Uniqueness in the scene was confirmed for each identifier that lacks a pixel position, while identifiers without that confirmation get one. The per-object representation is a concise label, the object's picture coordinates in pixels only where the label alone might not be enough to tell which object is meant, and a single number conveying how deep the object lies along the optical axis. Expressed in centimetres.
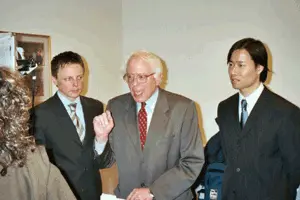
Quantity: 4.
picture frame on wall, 279
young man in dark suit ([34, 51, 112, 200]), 196
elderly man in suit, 170
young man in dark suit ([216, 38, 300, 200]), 183
